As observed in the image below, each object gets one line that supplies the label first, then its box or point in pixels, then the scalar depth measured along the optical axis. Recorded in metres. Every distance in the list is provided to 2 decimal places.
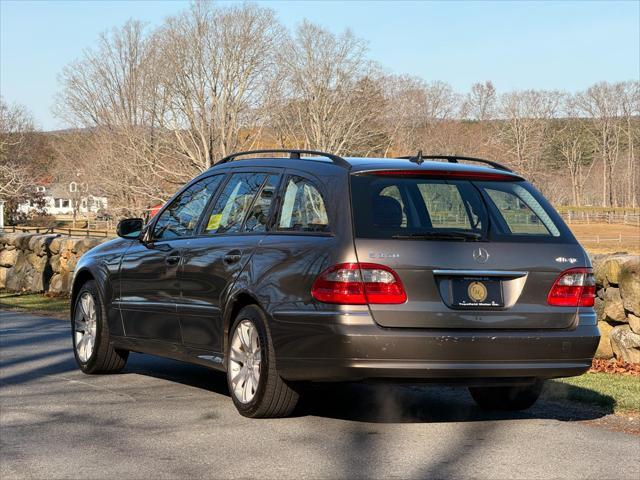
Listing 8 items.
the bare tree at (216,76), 54.25
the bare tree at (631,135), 114.15
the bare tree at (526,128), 90.19
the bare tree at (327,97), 59.47
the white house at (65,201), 82.19
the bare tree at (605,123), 112.31
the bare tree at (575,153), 118.06
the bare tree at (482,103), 101.49
